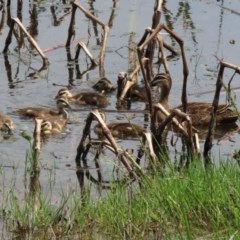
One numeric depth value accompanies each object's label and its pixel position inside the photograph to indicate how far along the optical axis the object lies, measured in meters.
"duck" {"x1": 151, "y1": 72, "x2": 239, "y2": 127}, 16.59
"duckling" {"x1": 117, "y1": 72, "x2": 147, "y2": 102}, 17.80
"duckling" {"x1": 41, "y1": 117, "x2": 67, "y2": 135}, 15.66
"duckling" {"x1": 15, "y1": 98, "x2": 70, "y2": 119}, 16.31
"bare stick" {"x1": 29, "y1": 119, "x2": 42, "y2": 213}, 12.64
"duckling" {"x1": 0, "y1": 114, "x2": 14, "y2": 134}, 15.61
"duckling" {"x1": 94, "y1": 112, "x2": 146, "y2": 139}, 15.48
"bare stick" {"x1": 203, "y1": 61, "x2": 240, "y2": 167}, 13.25
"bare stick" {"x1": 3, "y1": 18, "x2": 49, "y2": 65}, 19.14
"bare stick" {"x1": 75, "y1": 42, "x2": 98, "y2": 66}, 19.47
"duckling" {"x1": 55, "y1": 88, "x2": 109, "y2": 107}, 17.48
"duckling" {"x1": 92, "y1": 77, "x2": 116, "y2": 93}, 18.14
